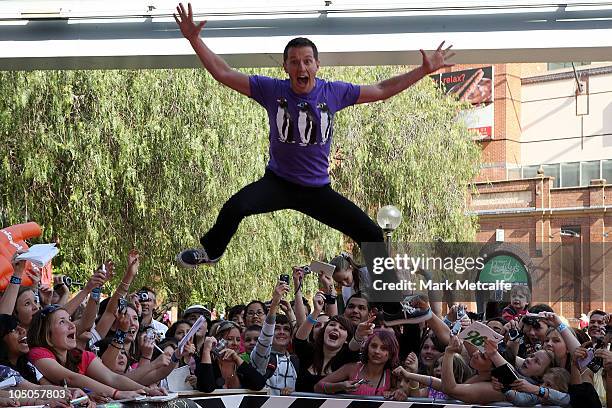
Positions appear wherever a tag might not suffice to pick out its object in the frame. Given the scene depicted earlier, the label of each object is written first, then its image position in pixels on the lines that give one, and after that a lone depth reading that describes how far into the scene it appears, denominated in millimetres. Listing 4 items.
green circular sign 8094
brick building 41875
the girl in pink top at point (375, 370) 7754
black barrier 7266
